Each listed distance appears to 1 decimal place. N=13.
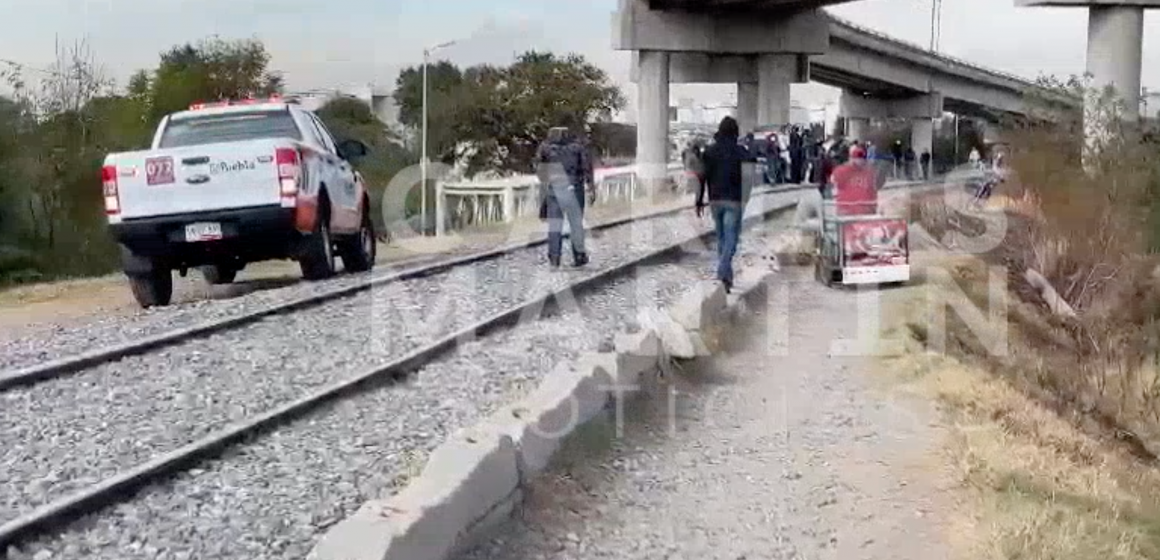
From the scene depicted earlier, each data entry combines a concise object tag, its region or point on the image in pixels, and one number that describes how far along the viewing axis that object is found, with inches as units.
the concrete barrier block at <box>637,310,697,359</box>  457.7
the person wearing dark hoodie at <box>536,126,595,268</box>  701.9
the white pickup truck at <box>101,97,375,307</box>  640.4
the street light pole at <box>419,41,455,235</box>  1631.6
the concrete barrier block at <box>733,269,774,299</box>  626.4
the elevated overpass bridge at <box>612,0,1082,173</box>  2081.7
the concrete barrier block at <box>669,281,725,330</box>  496.7
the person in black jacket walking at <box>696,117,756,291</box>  617.3
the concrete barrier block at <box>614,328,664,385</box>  405.5
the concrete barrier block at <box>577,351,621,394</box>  381.1
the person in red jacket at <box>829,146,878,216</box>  693.9
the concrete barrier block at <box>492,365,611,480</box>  310.8
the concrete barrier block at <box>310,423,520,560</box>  230.4
